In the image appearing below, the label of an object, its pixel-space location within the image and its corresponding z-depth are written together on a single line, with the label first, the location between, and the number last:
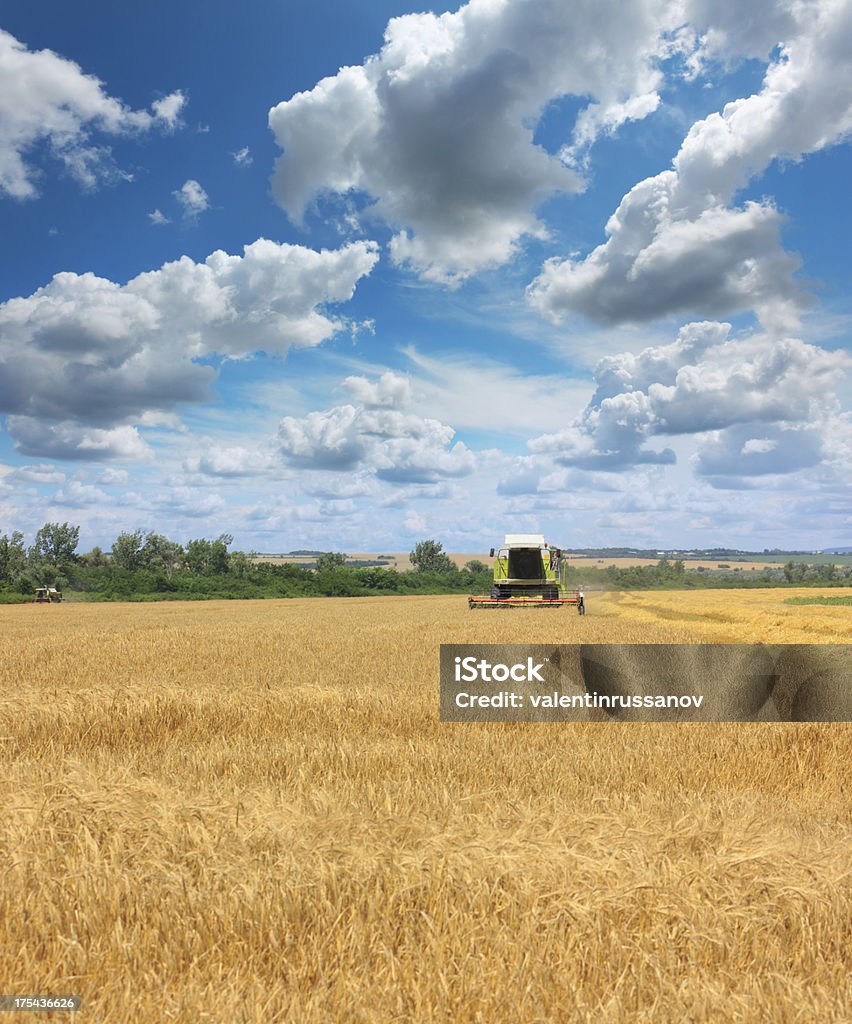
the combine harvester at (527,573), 33.16
